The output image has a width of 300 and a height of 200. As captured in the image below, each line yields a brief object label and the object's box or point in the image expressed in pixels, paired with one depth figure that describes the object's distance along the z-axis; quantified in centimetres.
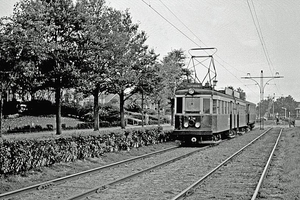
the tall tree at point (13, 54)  2197
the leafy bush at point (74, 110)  5359
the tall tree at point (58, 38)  2370
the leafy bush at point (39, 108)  4797
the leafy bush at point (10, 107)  4450
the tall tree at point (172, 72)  4612
